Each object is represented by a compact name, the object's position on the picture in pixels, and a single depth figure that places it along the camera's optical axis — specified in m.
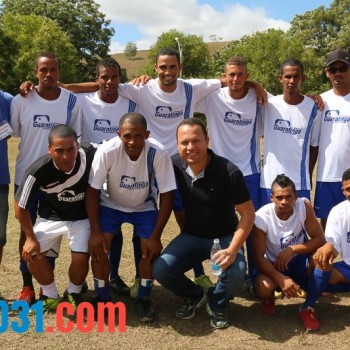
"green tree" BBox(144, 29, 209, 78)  65.88
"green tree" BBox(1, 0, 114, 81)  60.75
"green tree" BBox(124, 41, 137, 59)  125.81
